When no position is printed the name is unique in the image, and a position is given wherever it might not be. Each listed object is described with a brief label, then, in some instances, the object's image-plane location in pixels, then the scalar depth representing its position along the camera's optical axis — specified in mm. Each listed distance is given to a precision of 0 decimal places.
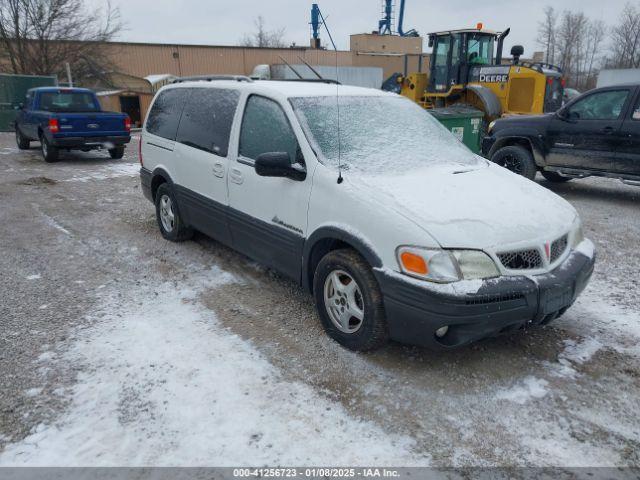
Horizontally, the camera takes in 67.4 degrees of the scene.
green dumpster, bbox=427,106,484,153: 10023
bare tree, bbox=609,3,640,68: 56594
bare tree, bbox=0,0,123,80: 23375
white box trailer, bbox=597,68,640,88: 31945
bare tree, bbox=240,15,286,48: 72750
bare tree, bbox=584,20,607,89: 63731
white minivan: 2848
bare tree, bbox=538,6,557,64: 64438
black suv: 7336
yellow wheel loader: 11453
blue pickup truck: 11281
